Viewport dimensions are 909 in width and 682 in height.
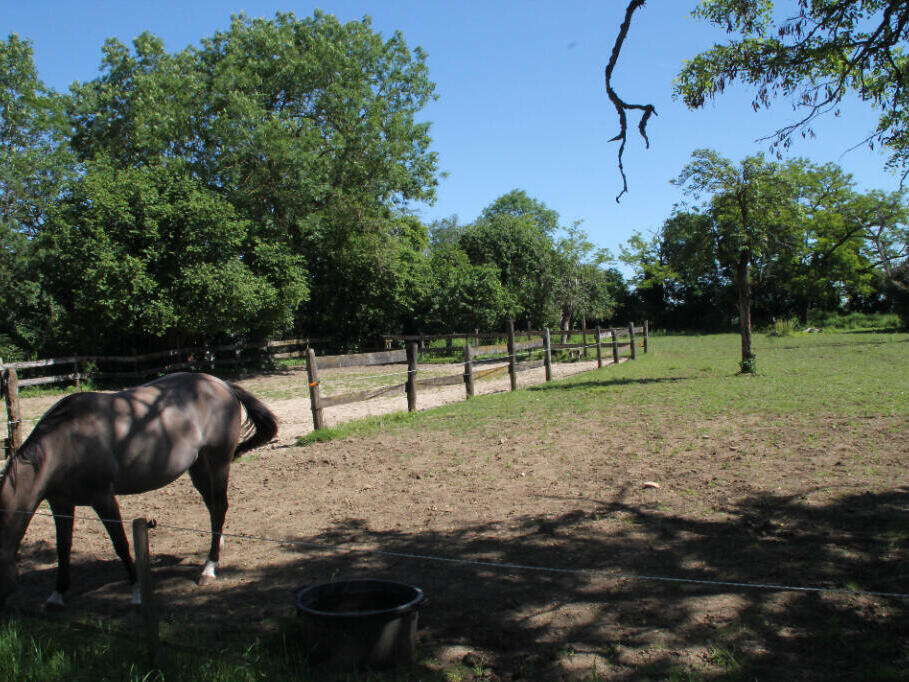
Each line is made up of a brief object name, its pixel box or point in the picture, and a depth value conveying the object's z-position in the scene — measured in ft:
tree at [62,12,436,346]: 69.82
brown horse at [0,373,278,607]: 12.62
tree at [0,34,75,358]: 71.87
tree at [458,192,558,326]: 110.32
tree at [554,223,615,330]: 114.01
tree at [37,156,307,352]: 55.36
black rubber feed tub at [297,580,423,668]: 9.42
